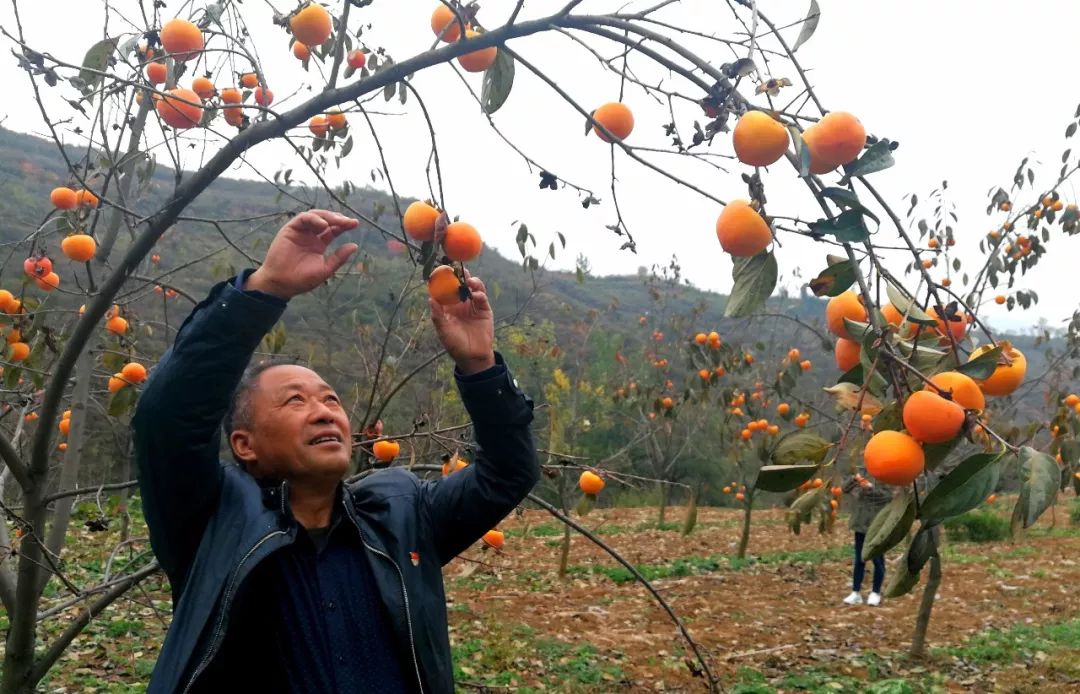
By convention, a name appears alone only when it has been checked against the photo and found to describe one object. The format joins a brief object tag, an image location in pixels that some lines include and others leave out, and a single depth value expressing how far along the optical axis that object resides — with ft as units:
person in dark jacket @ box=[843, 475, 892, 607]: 17.63
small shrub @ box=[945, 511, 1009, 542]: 32.71
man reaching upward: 3.92
